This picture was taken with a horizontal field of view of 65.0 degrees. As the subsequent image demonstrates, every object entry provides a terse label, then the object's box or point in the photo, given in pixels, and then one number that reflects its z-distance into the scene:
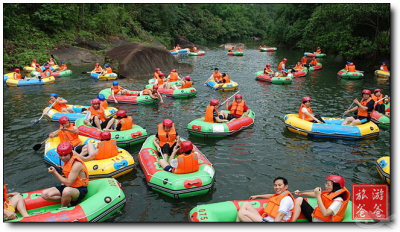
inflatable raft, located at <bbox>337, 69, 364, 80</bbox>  20.67
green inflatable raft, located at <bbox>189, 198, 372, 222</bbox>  5.66
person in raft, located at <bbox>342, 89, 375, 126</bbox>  10.56
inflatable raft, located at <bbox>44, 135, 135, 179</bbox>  7.60
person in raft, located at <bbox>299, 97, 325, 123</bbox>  10.82
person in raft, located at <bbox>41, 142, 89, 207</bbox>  5.86
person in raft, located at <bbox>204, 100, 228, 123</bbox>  10.84
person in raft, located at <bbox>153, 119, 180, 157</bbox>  8.44
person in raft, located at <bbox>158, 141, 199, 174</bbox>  7.07
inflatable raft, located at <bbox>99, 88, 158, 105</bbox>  14.66
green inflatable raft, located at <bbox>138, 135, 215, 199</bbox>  6.91
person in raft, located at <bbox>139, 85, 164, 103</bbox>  14.70
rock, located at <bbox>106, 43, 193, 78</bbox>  21.91
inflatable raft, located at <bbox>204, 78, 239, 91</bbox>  17.60
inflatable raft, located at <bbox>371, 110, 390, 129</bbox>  11.38
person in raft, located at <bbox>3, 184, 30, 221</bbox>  5.72
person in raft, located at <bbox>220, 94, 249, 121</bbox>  11.51
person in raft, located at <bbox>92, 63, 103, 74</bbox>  20.94
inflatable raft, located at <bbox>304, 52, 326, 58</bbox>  32.38
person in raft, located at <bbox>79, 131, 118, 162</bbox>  7.85
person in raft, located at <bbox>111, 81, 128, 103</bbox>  14.90
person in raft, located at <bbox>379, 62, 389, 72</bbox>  21.23
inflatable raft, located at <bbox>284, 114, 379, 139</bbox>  10.16
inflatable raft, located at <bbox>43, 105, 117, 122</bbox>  11.83
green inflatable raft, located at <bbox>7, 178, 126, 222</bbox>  5.60
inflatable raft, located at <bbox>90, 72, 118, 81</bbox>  20.31
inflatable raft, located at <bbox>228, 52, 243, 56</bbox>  35.81
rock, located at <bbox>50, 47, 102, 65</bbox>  27.05
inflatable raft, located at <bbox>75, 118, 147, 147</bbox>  9.62
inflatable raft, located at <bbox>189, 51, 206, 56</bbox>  37.01
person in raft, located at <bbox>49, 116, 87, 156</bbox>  8.14
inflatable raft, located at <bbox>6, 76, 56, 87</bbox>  18.00
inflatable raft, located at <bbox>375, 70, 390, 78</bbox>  20.88
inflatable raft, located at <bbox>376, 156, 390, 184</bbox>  7.48
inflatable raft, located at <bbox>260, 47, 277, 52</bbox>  40.03
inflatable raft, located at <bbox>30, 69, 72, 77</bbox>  20.77
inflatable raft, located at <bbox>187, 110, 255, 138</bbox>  10.49
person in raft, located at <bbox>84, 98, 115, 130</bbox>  10.15
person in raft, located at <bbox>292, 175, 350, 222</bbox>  5.22
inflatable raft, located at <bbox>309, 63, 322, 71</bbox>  24.43
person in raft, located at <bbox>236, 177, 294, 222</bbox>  5.31
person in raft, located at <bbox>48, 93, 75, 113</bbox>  12.32
